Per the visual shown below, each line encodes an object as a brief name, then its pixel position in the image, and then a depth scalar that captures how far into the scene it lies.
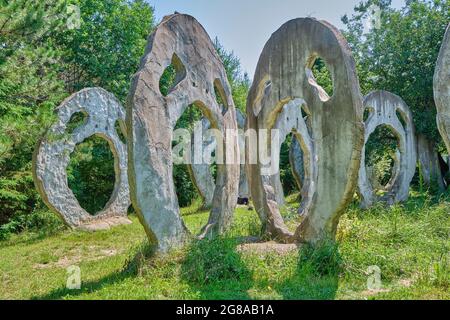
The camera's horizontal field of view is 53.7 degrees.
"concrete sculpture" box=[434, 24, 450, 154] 6.97
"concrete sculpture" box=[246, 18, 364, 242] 6.02
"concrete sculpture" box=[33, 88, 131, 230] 9.32
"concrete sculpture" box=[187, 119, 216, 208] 13.05
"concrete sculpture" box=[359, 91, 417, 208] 11.98
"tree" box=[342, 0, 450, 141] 13.67
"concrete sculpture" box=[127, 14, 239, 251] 5.75
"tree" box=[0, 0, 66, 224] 5.88
